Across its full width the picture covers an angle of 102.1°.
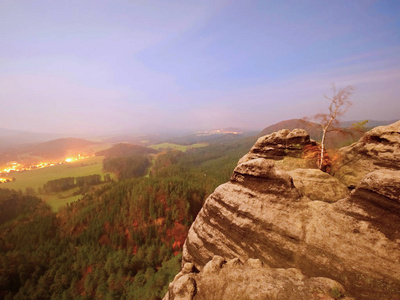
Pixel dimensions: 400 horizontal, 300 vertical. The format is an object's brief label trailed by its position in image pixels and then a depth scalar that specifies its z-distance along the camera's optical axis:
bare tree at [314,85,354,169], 18.69
